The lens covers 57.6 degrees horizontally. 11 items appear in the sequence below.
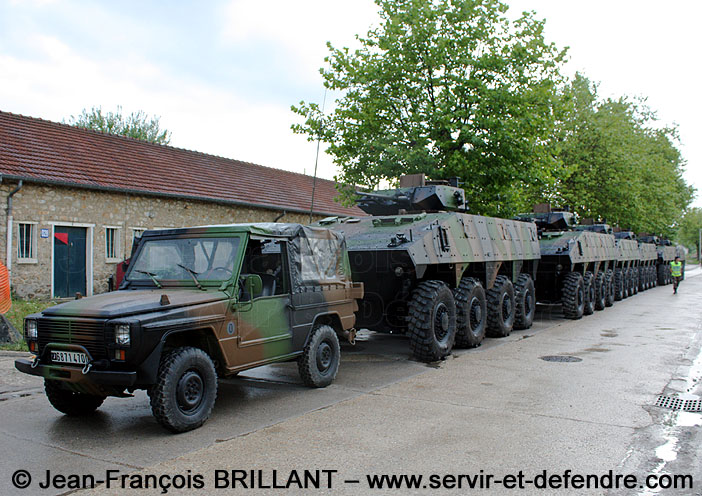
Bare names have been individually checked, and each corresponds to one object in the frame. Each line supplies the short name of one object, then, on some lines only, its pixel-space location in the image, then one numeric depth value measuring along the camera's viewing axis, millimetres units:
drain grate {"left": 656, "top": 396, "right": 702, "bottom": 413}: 6508
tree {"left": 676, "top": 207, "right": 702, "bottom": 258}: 68962
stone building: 15234
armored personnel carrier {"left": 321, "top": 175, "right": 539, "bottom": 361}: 9164
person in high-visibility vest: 25000
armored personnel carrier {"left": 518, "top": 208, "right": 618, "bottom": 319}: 15406
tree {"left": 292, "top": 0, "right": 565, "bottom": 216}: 16031
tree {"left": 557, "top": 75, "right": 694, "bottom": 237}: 29203
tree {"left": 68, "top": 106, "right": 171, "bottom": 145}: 39406
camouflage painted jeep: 5164
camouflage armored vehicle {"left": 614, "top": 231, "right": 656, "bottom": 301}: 21578
